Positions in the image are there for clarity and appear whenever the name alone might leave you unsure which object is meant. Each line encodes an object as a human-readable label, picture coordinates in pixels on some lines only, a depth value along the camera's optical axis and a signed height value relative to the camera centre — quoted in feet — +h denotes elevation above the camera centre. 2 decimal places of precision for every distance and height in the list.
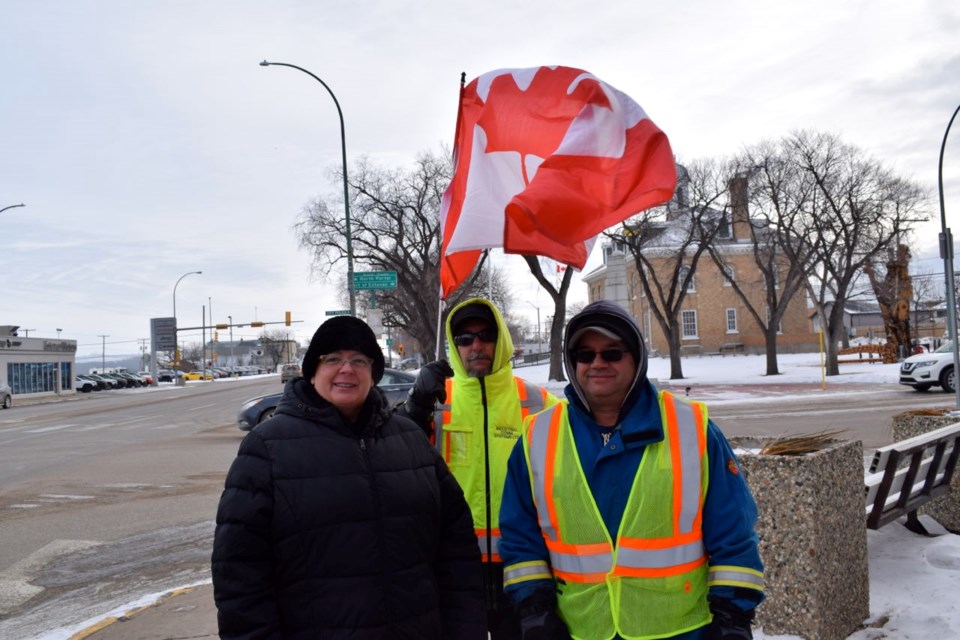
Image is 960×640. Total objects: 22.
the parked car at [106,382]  214.90 -6.81
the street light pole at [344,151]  67.21 +17.63
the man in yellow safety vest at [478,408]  10.75 -0.91
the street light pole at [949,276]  40.71 +2.97
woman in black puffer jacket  7.59 -1.83
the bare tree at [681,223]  103.45 +16.26
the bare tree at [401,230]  130.00 +20.54
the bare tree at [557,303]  97.41 +5.14
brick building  193.77 +6.02
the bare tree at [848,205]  102.53 +17.30
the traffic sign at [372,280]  59.26 +5.43
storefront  157.99 -0.87
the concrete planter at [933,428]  20.63 -2.84
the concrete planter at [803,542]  12.77 -3.49
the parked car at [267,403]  51.01 -3.39
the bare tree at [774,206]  104.53 +18.11
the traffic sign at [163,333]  252.83 +7.44
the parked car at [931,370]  67.34 -3.50
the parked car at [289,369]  133.45 -2.98
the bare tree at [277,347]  427.74 +2.72
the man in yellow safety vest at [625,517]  7.43 -1.75
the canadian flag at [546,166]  13.88 +3.61
